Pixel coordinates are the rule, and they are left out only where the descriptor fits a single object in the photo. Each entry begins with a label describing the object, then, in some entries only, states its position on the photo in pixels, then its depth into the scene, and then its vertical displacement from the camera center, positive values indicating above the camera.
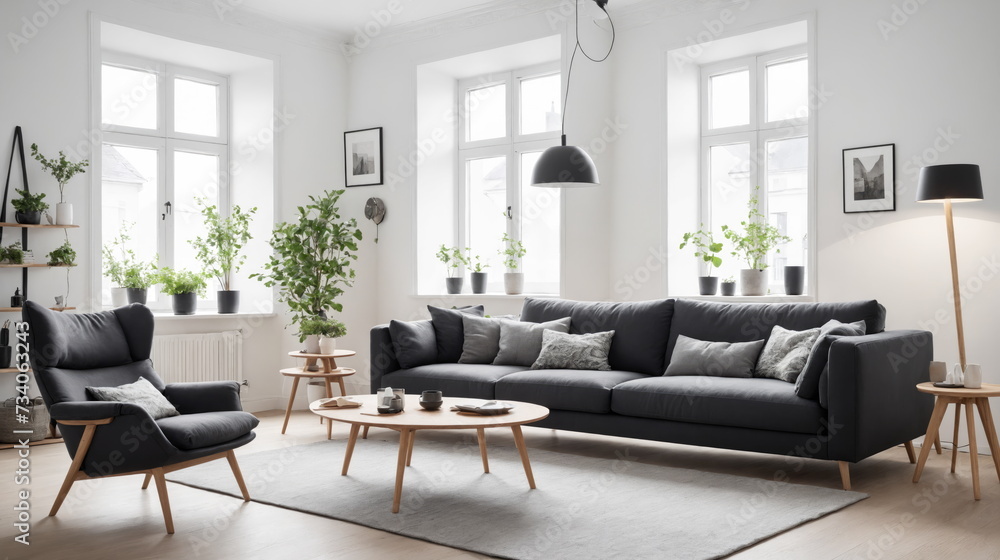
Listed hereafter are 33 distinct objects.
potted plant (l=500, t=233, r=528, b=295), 6.72 +0.15
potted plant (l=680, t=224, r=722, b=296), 5.85 +0.20
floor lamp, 4.40 +0.50
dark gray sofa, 3.92 -0.56
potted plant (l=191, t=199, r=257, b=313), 6.73 +0.30
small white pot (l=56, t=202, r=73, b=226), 5.47 +0.45
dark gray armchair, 3.33 -0.51
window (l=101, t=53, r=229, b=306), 6.52 +1.05
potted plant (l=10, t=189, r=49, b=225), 5.27 +0.48
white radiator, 6.23 -0.55
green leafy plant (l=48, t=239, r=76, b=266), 5.43 +0.18
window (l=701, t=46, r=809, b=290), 5.91 +0.98
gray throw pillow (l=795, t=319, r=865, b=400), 4.00 -0.41
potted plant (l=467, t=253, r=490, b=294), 6.99 +0.02
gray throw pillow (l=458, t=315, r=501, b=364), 5.61 -0.39
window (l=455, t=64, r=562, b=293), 6.91 +0.96
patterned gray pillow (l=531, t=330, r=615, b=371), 5.18 -0.43
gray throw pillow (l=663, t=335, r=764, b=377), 4.64 -0.43
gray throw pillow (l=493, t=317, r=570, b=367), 5.43 -0.39
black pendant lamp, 4.90 +0.65
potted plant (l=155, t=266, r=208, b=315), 6.45 -0.03
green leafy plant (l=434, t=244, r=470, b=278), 7.10 +0.20
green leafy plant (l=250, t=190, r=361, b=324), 6.18 +0.16
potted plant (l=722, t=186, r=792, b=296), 5.71 +0.23
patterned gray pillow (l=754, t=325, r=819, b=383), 4.36 -0.38
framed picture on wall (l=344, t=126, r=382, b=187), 7.26 +1.08
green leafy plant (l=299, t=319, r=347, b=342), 5.91 -0.31
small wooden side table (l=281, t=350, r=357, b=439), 5.77 -0.61
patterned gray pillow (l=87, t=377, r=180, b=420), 3.68 -0.49
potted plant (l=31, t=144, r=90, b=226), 5.46 +0.72
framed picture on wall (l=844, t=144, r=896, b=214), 5.13 +0.62
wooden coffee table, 3.65 -0.60
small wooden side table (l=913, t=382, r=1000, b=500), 3.93 -0.60
